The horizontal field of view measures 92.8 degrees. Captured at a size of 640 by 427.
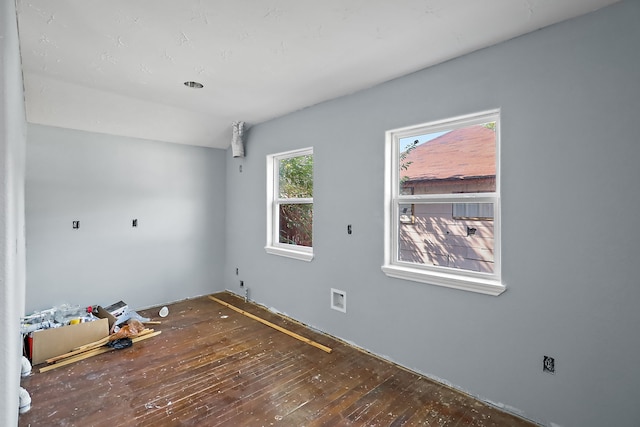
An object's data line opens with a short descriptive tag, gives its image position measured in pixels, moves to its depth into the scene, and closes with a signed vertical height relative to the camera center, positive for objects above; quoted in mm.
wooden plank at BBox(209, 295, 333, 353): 3043 -1385
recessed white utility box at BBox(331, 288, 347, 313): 3152 -982
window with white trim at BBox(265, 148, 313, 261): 3727 +41
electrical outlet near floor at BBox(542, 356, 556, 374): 1916 -998
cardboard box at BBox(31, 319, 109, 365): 2693 -1224
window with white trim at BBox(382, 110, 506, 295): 2287 +33
